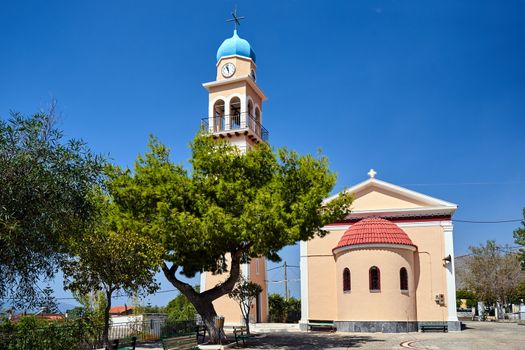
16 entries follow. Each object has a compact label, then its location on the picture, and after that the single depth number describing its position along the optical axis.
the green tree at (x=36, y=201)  11.38
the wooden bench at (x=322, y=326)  29.89
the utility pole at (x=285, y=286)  48.09
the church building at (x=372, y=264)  29.02
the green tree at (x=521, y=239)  49.84
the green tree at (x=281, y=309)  39.92
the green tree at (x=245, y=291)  26.30
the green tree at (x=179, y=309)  36.03
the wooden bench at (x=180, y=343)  16.08
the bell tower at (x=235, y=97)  36.00
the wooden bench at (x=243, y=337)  22.43
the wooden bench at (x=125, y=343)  20.41
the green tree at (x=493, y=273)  51.19
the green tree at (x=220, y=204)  19.88
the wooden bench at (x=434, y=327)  29.67
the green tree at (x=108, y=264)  15.09
